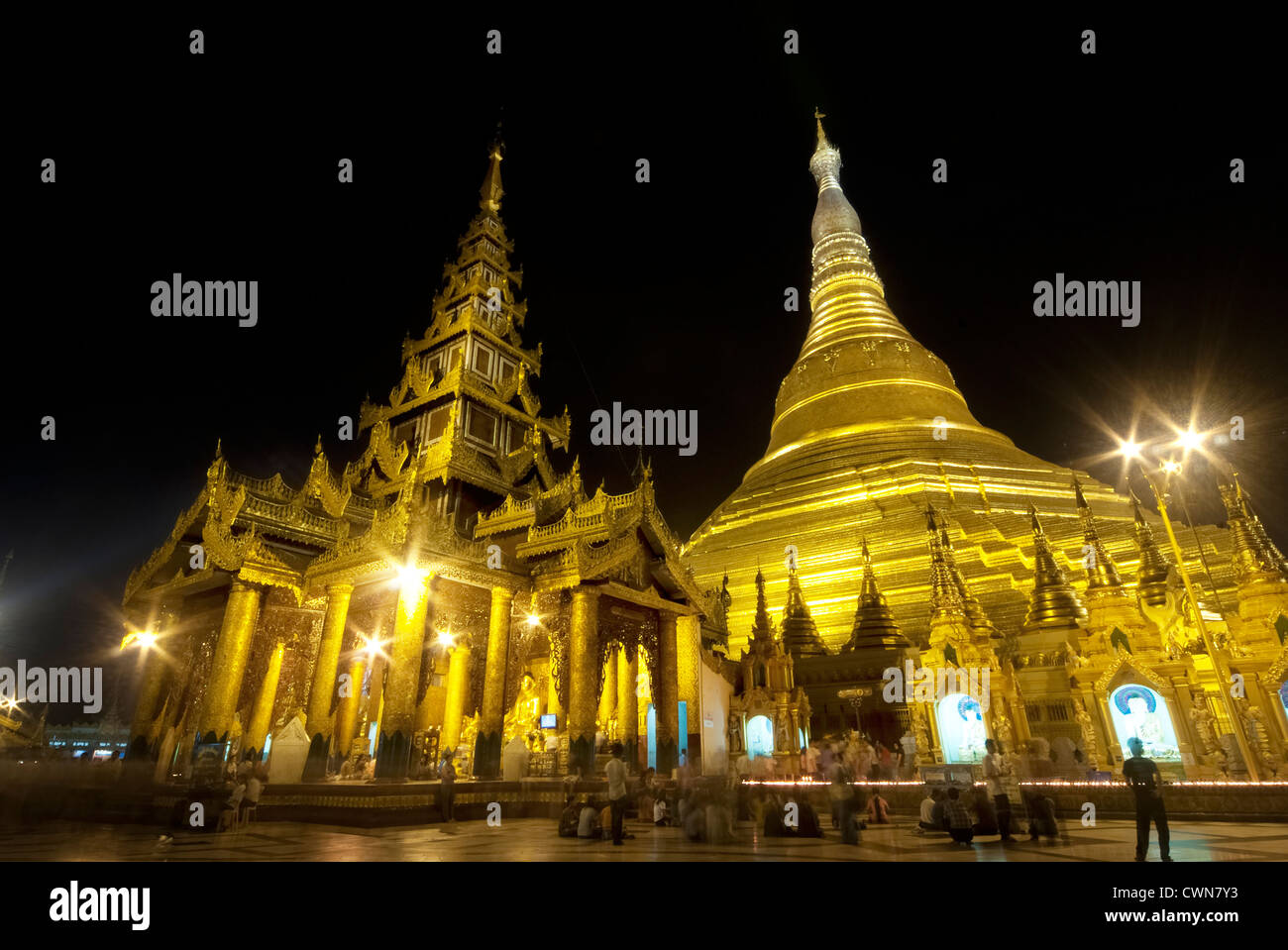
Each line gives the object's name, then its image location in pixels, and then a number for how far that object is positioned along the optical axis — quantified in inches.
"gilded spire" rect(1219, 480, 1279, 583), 520.1
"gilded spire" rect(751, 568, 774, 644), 679.1
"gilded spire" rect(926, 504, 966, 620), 634.2
